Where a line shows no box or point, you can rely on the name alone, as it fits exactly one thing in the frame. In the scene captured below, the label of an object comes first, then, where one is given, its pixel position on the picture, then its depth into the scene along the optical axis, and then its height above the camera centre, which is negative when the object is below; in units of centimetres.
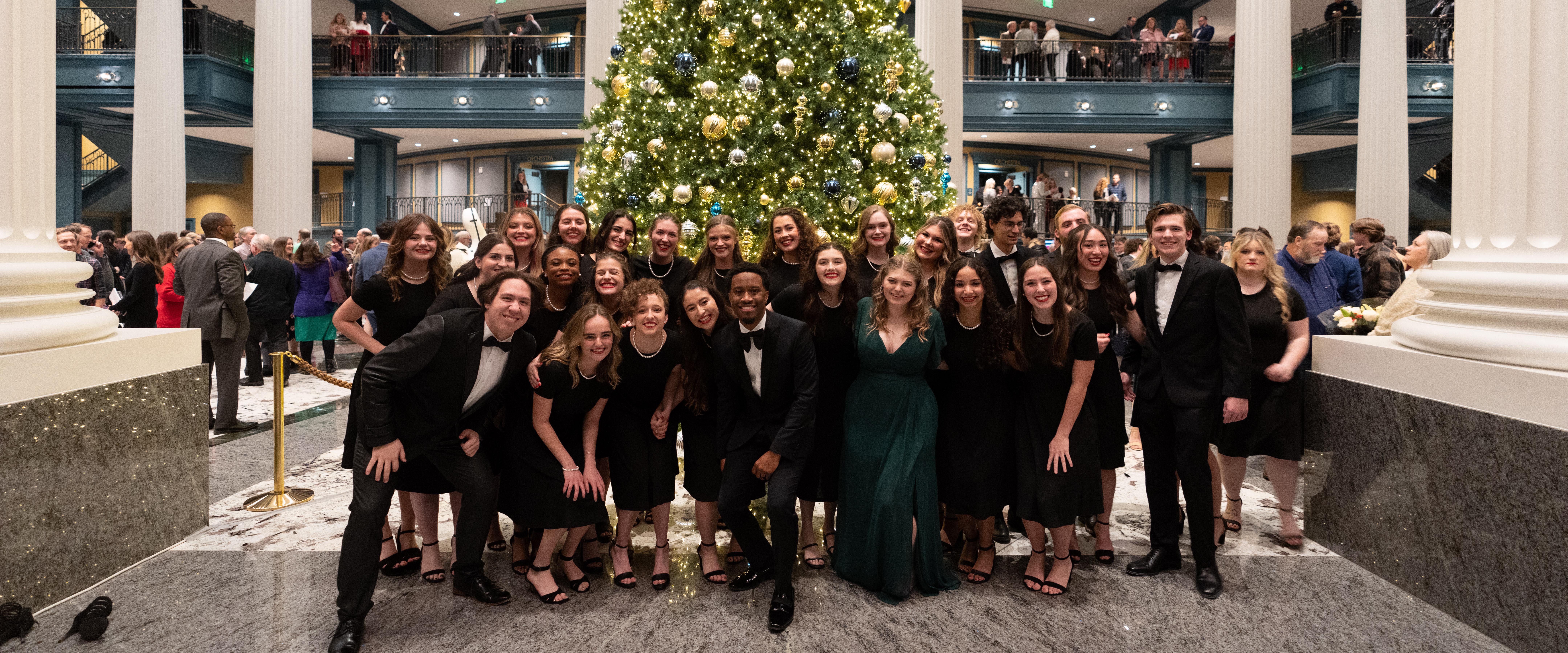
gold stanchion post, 470 -104
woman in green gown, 346 -59
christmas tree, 606 +136
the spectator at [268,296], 821 +12
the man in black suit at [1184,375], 362 -30
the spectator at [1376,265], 697 +35
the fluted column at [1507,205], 288 +37
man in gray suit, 665 +3
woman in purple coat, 965 +13
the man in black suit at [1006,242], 402 +32
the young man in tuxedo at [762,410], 341 -42
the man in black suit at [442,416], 300 -40
